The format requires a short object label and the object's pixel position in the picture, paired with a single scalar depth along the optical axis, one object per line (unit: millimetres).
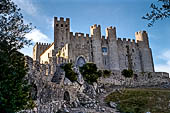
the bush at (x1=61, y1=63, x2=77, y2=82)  26109
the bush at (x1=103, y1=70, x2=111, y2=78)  36216
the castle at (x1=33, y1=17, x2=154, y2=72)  47000
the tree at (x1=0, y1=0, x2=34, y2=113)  9641
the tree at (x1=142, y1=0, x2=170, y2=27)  8750
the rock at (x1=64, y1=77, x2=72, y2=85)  23741
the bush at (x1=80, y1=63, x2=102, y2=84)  31031
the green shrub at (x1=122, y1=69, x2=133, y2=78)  38819
